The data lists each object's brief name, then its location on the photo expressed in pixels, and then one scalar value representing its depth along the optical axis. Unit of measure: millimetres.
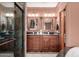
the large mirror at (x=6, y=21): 1202
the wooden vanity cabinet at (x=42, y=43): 2527
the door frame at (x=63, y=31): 2396
